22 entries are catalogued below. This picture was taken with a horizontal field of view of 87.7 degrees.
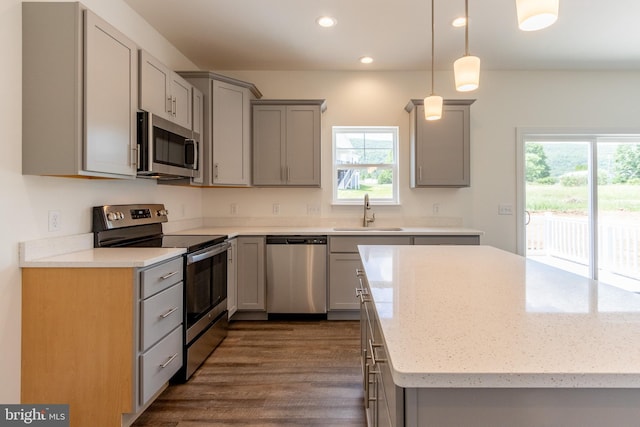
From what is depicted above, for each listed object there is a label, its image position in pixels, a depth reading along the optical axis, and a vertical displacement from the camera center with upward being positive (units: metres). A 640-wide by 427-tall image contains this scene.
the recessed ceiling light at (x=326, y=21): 2.82 +1.67
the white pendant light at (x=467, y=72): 1.71 +0.75
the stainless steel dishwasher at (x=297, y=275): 3.37 -0.60
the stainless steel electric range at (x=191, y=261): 2.26 -0.35
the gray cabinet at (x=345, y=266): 3.37 -0.51
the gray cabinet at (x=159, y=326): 1.77 -0.64
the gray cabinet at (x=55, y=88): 1.73 +0.67
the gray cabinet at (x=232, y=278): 3.14 -0.60
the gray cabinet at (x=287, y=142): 3.63 +0.81
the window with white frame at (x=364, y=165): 4.02 +0.61
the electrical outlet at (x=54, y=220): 1.88 -0.03
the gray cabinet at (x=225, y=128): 3.25 +0.89
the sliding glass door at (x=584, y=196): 3.97 +0.23
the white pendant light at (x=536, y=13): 1.11 +0.69
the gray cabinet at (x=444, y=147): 3.61 +0.75
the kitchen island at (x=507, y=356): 0.64 -0.29
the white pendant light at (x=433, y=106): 2.17 +0.72
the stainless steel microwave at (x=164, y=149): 2.23 +0.50
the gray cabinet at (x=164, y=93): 2.28 +0.95
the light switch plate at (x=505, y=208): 3.96 +0.09
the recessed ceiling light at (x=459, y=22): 2.81 +1.67
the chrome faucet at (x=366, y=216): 3.86 -0.01
